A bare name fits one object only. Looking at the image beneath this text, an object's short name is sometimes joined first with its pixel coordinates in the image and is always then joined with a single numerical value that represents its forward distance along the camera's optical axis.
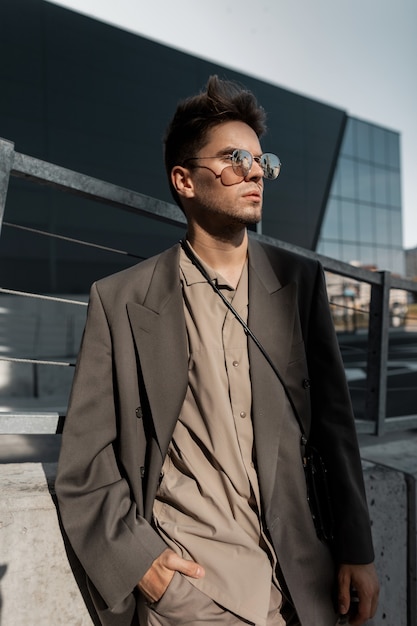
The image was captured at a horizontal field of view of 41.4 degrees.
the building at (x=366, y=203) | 27.59
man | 1.51
